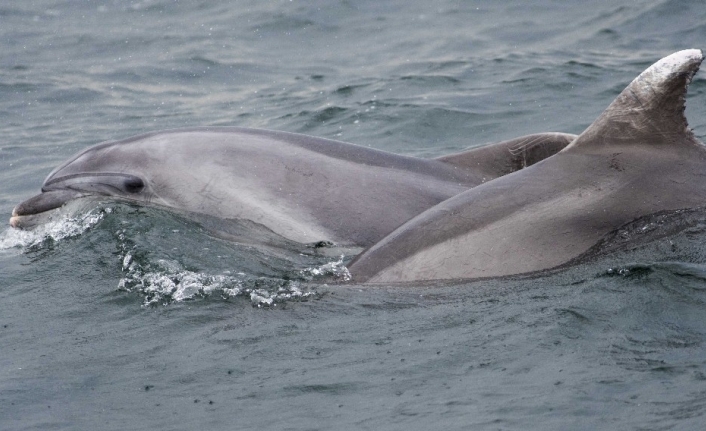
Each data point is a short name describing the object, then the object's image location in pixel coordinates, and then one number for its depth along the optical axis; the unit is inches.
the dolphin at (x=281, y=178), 724.0
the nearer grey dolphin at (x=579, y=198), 586.2
